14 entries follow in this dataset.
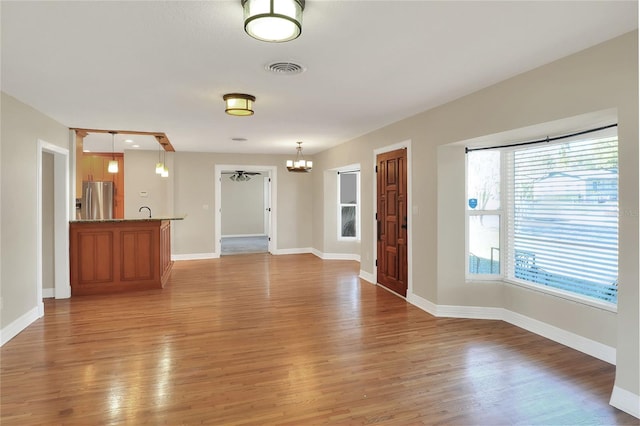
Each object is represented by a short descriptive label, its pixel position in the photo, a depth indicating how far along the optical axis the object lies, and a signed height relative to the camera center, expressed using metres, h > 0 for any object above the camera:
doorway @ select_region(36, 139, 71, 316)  5.02 -0.15
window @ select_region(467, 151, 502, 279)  4.30 -0.06
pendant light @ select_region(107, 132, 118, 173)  6.13 +0.77
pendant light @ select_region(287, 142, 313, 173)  7.10 +0.89
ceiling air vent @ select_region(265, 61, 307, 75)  2.84 +1.17
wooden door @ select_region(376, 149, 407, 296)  5.10 -0.16
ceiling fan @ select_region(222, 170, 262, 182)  12.69 +1.23
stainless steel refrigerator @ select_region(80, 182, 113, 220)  8.14 +0.24
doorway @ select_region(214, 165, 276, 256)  12.77 +0.12
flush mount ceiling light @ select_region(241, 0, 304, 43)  1.78 +0.97
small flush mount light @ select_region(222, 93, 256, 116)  3.64 +1.10
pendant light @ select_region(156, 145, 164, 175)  6.88 +0.83
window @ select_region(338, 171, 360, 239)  8.40 +0.08
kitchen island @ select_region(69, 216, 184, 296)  5.23 -0.67
